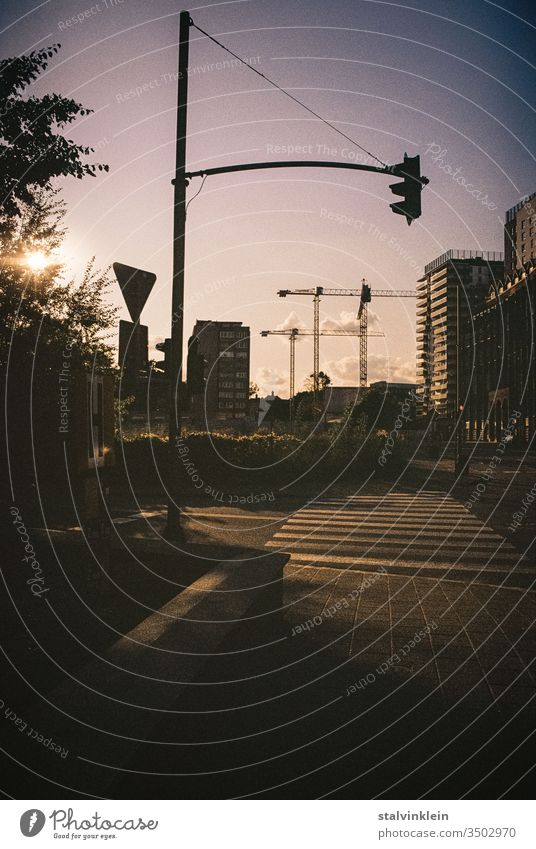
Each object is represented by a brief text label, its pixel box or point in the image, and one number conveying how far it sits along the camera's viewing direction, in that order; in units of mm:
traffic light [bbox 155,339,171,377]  11320
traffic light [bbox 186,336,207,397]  11656
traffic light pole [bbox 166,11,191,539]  11328
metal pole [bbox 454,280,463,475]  27047
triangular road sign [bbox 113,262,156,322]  6766
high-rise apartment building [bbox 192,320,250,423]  187875
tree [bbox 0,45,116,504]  6895
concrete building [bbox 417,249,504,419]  164500
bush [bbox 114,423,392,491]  23578
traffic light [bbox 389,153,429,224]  10984
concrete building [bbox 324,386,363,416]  135625
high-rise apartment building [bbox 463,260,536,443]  75312
